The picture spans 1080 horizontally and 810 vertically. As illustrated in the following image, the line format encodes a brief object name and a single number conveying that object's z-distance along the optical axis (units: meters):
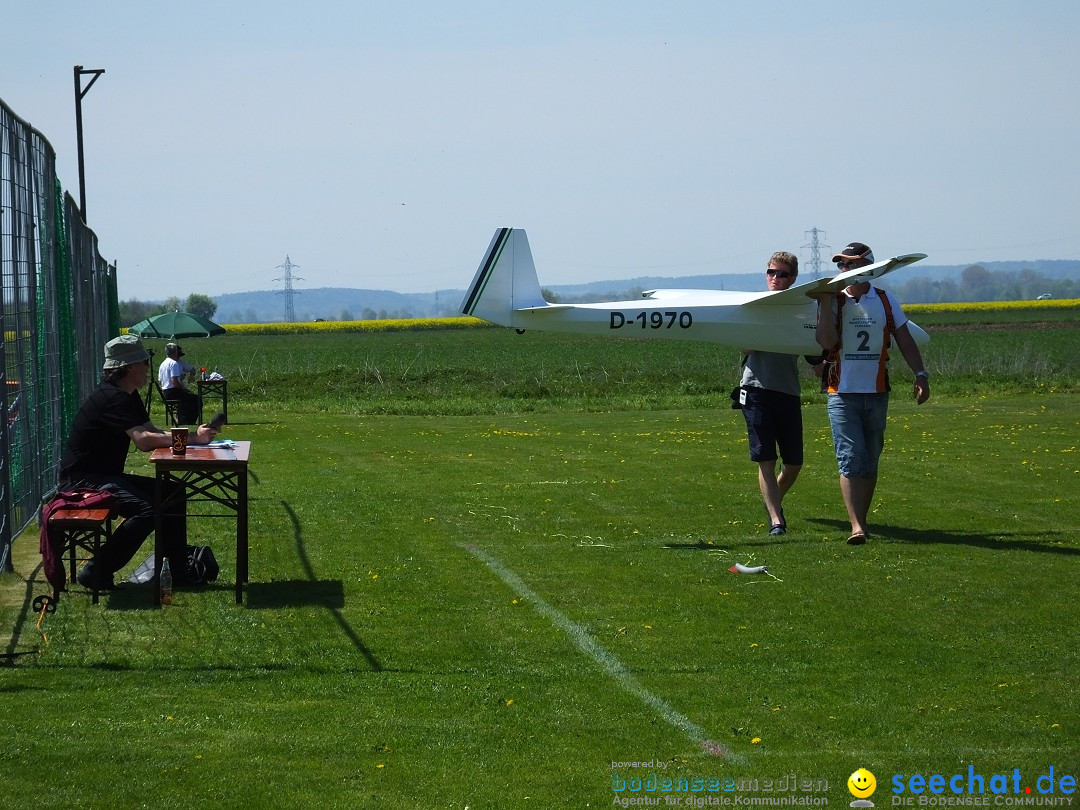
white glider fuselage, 22.31
